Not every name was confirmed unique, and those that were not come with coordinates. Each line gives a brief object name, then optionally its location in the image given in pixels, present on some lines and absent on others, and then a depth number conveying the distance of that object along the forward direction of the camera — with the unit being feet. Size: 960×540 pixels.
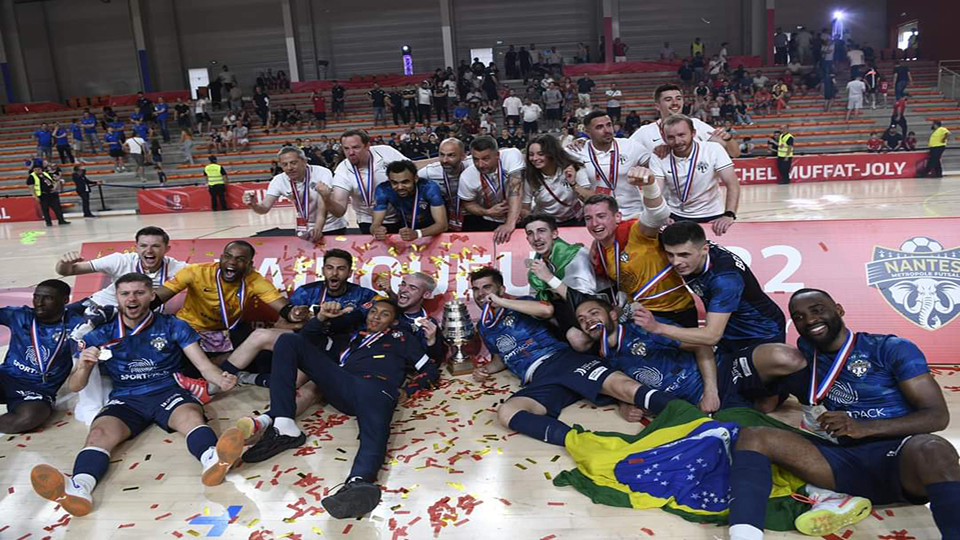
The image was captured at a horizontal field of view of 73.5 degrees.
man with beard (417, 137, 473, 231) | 20.12
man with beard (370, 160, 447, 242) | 18.89
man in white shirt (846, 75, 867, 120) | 72.84
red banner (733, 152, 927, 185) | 56.70
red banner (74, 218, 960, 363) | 15.97
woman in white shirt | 18.34
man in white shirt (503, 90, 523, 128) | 74.84
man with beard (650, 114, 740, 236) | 16.42
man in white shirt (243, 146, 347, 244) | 20.70
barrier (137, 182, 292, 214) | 63.21
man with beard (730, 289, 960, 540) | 9.30
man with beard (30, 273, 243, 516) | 13.20
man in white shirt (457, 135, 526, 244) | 18.58
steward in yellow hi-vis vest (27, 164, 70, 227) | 55.01
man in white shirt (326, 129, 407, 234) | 20.61
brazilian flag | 10.25
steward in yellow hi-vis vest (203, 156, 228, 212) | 59.77
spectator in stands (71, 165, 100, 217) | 59.93
